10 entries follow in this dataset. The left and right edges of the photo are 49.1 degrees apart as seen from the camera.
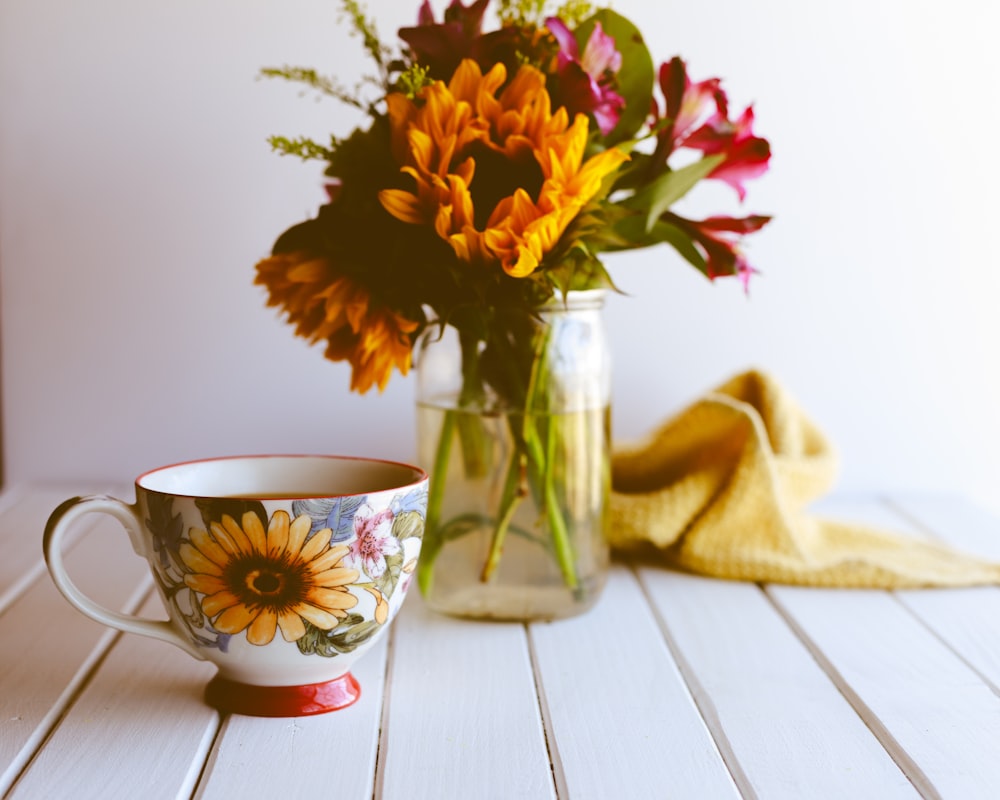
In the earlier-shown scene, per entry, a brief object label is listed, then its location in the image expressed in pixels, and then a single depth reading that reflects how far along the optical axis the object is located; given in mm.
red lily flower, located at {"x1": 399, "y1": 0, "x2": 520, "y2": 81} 531
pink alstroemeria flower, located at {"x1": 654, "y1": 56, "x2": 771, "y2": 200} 563
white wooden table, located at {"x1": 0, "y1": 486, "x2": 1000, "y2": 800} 428
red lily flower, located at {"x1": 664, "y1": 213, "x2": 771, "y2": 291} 576
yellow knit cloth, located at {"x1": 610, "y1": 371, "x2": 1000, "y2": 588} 702
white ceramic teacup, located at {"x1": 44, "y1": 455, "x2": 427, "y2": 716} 441
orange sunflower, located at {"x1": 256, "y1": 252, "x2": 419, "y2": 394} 536
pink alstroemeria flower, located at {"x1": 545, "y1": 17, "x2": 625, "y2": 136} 520
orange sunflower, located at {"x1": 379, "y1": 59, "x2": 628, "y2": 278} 497
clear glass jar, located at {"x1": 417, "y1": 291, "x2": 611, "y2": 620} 604
